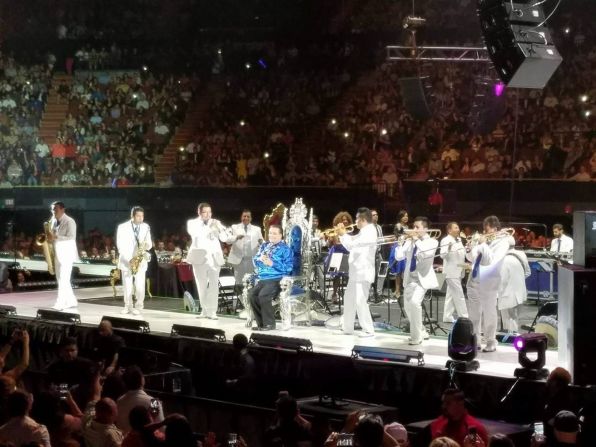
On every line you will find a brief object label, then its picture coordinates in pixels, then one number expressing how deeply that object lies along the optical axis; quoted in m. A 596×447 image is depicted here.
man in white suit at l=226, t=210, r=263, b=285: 15.66
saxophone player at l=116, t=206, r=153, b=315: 15.69
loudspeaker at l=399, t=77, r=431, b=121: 20.91
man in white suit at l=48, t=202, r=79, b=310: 15.94
